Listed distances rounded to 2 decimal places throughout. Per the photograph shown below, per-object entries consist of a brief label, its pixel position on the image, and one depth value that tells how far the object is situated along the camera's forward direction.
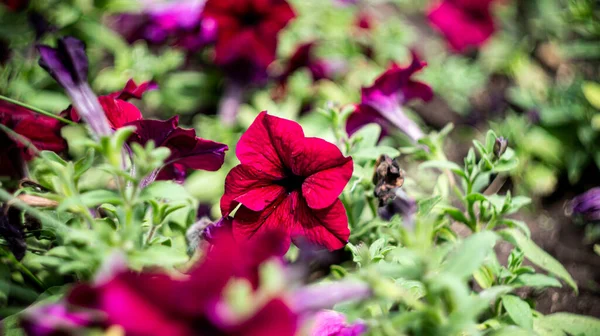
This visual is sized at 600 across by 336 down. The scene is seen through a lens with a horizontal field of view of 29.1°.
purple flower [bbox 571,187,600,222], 0.63
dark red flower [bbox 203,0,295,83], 0.72
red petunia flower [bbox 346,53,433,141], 0.65
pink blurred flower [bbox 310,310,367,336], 0.57
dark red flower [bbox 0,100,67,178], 0.62
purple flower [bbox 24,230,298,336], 0.44
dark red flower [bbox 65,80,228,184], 0.58
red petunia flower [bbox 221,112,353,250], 0.59
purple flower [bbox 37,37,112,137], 0.61
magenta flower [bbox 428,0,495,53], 0.86
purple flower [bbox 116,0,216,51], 0.78
